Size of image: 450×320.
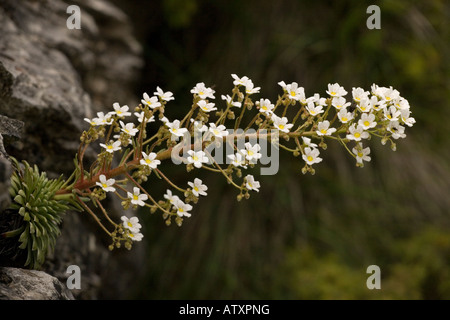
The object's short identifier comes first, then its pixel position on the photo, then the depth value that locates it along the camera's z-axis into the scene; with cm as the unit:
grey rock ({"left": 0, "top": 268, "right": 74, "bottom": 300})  77
